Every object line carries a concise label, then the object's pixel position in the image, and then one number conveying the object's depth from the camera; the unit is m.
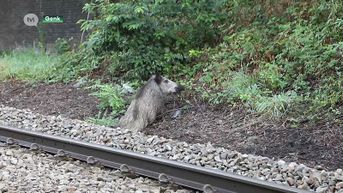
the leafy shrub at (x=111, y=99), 8.93
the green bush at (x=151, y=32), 10.61
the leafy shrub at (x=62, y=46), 16.70
